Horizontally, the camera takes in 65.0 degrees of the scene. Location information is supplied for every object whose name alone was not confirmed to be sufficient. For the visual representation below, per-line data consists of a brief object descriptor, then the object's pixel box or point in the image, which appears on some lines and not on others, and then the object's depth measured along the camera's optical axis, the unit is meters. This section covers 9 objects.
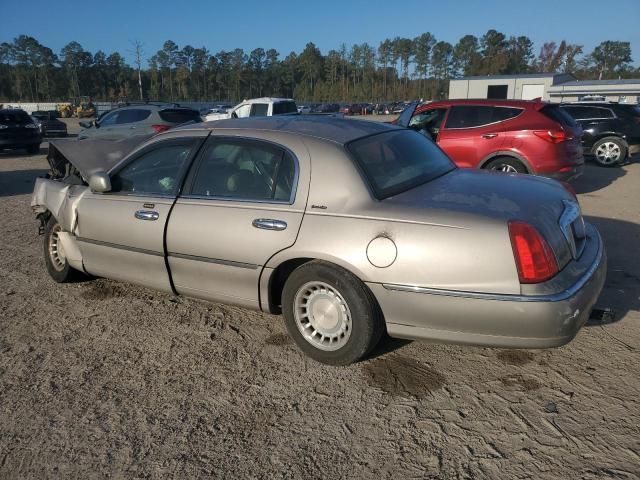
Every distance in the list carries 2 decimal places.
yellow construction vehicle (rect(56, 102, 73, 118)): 57.81
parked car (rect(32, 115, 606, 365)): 2.69
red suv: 7.73
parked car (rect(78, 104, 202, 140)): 12.71
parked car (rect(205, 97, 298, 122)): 16.84
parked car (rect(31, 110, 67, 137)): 25.83
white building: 45.44
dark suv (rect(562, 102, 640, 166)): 12.48
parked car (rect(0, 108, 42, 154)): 15.81
